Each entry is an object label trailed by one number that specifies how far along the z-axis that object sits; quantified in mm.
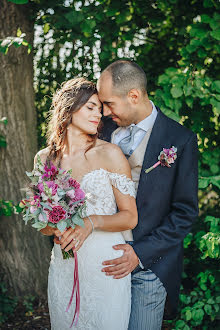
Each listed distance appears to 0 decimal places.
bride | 2533
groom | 2783
